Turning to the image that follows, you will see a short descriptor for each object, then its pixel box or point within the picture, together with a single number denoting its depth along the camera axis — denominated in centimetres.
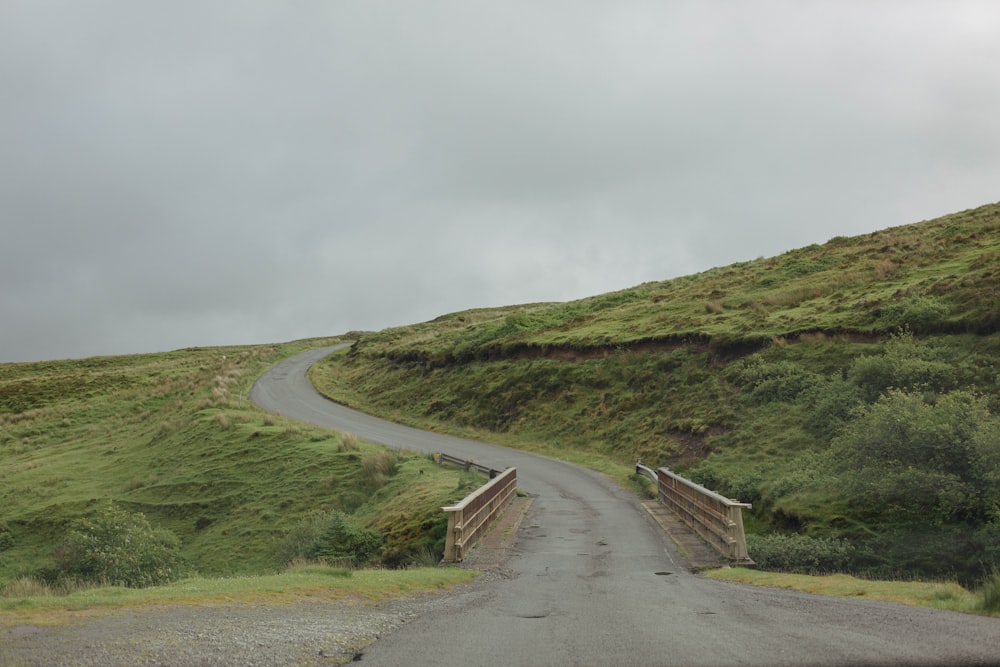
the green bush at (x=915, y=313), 2700
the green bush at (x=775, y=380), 2717
